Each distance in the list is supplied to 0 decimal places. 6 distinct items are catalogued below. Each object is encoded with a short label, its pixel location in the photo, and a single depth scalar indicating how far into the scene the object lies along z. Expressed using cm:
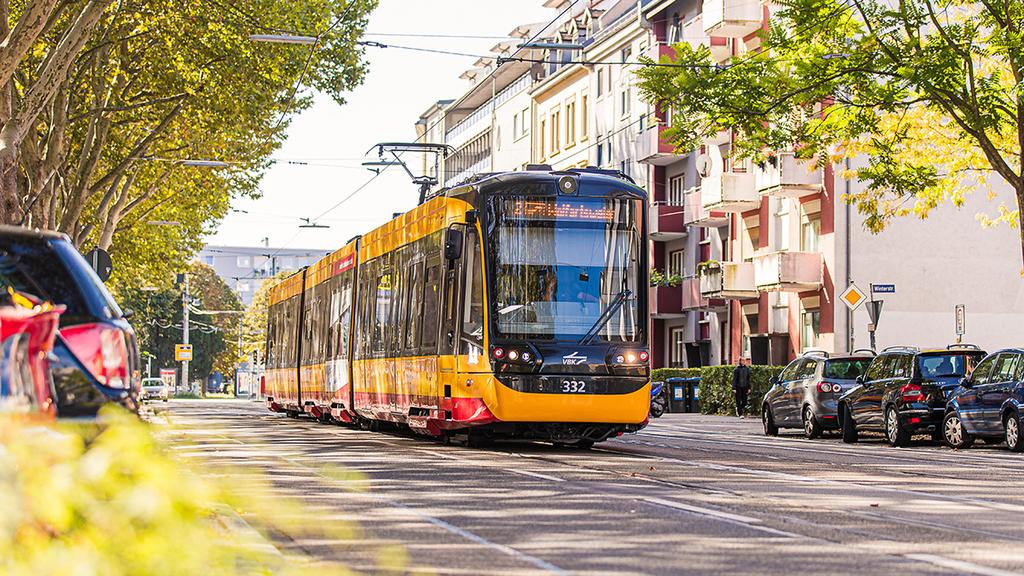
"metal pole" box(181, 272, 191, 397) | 9546
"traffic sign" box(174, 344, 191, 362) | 8319
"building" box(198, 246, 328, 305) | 17875
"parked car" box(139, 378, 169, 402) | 7611
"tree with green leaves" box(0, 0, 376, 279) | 3108
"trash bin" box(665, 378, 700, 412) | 4694
